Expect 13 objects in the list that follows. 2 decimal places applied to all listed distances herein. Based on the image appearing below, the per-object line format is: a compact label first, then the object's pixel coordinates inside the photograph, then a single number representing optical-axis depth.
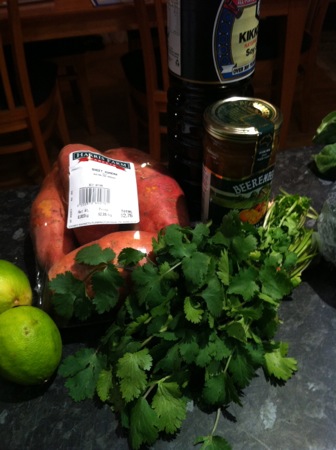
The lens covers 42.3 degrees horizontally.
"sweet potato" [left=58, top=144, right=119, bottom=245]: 0.72
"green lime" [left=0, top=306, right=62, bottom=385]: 0.58
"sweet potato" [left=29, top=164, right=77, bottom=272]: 0.75
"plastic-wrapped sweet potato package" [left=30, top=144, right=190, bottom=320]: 0.70
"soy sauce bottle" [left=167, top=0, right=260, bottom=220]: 0.67
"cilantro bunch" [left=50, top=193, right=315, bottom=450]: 0.57
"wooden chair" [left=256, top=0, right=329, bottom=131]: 2.00
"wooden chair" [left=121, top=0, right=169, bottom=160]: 1.64
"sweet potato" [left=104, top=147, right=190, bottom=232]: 0.76
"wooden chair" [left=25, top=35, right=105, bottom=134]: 2.19
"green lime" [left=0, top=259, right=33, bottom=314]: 0.65
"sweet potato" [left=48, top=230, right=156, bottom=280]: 0.67
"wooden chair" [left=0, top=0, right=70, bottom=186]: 1.63
